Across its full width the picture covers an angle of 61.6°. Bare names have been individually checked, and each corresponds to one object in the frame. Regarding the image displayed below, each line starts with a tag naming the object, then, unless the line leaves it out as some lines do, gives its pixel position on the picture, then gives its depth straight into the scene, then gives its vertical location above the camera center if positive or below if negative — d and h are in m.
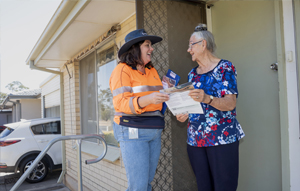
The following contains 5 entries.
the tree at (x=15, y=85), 60.88 +6.01
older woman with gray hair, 1.85 -0.19
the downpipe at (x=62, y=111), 6.68 -0.05
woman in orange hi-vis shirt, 1.75 -0.05
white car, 6.95 -1.02
